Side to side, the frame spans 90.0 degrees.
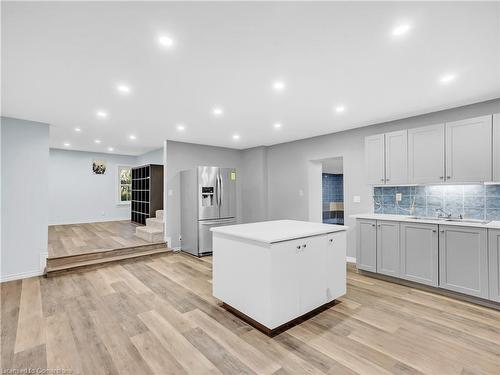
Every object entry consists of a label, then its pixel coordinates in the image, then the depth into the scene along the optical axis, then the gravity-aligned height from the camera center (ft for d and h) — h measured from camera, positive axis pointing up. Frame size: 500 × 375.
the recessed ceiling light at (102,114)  12.38 +3.86
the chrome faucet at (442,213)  11.80 -1.13
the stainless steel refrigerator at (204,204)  17.53 -1.05
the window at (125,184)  29.66 +0.72
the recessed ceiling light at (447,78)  8.35 +3.81
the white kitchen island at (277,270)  7.48 -2.69
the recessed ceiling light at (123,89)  9.21 +3.83
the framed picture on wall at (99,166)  27.71 +2.63
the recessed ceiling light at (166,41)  6.23 +3.81
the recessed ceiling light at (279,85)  8.89 +3.82
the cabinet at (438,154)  9.97 +1.62
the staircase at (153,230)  18.50 -3.12
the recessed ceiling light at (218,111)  11.89 +3.84
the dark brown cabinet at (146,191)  23.29 -0.11
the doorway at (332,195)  25.67 -0.60
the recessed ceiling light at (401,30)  5.86 +3.83
